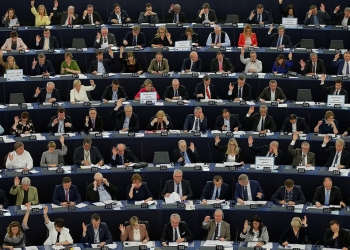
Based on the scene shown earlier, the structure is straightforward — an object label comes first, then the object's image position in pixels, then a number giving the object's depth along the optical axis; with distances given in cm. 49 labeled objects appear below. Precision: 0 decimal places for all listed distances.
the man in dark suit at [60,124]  2181
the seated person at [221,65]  2394
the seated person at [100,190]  1978
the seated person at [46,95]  2280
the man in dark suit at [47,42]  2505
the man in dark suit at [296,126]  2195
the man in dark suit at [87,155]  2080
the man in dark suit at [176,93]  2291
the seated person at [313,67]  2397
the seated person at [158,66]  2378
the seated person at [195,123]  2192
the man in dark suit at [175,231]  1880
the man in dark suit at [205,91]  2298
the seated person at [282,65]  2375
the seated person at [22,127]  2172
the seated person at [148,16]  2597
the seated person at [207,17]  2607
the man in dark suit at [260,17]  2622
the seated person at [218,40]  2500
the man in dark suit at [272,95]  2291
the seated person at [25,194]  1991
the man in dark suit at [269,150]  2073
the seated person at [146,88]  2250
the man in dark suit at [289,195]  1973
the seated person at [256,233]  1864
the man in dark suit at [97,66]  2397
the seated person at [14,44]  2472
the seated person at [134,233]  1879
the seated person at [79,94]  2283
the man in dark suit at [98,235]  1878
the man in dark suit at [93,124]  2198
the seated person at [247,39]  2485
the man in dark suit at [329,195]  1980
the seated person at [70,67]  2378
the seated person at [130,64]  2388
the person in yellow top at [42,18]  2597
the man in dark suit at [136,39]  2493
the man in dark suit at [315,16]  2603
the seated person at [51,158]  2088
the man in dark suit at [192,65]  2392
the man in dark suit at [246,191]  1970
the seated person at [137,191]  1974
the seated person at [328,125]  2161
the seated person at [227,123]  2203
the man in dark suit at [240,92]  2311
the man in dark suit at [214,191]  2002
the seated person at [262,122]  2198
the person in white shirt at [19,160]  2070
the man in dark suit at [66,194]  1983
